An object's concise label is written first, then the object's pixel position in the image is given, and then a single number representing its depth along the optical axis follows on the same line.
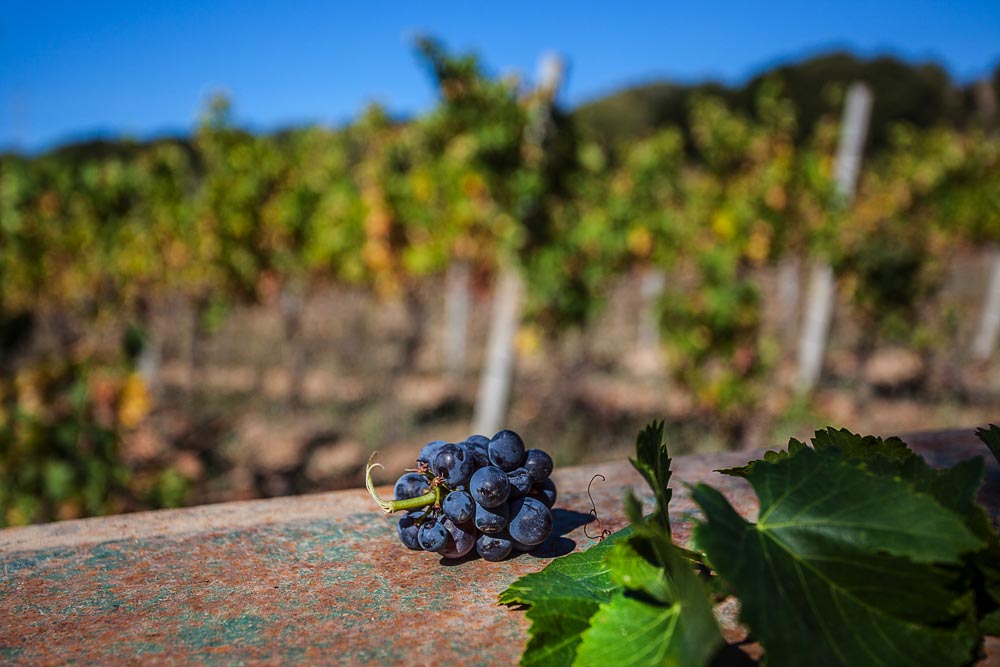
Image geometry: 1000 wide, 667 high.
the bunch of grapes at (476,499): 0.38
